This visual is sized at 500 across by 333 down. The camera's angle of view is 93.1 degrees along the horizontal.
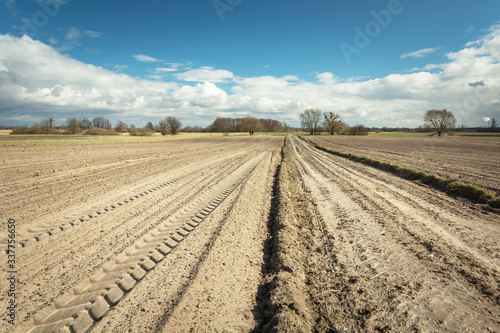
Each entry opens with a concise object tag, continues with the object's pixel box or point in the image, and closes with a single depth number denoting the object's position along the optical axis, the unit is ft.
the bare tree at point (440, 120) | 265.95
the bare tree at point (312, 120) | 334.11
